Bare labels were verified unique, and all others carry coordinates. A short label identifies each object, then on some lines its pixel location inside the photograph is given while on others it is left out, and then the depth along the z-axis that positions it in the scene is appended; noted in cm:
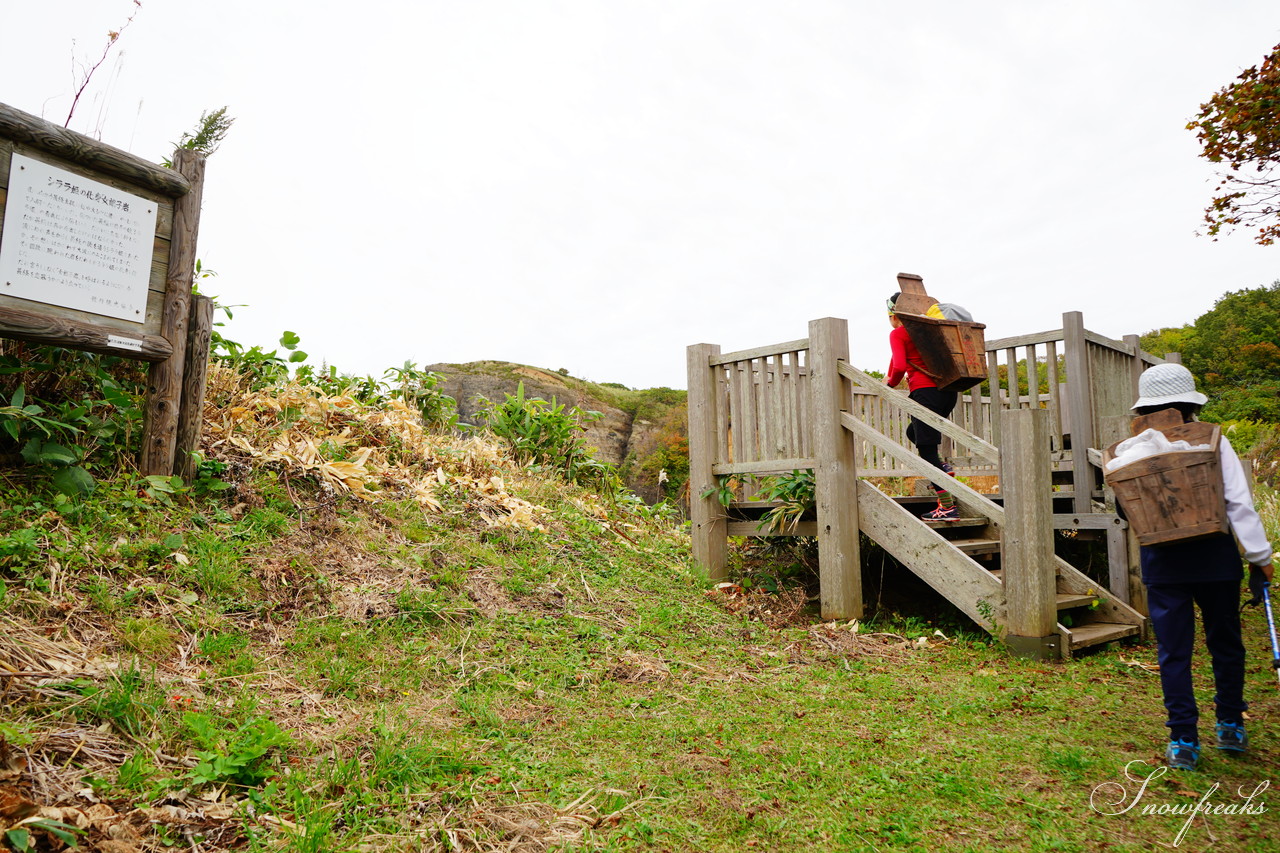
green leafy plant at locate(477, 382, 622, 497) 945
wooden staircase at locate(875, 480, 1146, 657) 532
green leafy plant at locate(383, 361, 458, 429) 872
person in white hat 332
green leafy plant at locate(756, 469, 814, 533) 660
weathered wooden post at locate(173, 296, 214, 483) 521
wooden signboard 435
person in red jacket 648
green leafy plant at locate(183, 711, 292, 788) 275
